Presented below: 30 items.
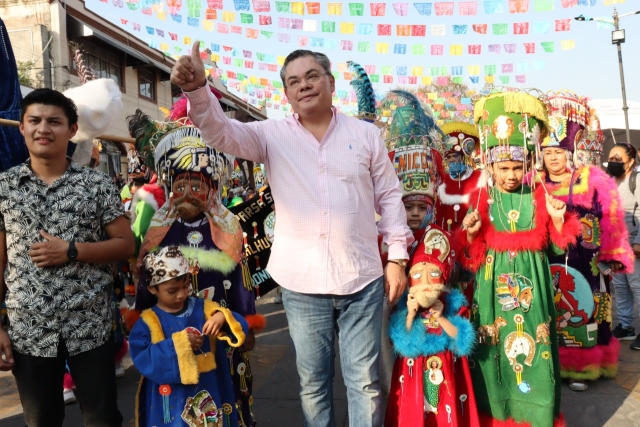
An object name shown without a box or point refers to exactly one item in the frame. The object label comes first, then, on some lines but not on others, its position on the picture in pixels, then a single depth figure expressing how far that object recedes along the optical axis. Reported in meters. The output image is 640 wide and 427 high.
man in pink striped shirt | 2.12
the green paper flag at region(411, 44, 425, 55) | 9.07
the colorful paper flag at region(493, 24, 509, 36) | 7.95
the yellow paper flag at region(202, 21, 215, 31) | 8.08
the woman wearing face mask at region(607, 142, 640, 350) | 4.83
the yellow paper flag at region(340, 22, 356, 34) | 8.11
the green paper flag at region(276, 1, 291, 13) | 7.45
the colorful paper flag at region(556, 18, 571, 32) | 7.50
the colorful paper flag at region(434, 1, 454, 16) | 7.44
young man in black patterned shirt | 2.01
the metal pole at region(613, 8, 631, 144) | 9.87
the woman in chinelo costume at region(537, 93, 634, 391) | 3.66
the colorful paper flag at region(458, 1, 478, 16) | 7.36
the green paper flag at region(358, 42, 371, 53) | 9.09
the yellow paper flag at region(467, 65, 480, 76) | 10.05
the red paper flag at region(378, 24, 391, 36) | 8.31
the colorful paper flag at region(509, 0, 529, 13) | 6.94
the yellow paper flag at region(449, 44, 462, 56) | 9.16
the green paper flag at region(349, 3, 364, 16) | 7.86
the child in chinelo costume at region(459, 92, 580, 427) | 2.73
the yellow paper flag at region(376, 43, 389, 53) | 9.19
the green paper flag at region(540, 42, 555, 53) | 8.05
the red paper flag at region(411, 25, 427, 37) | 8.38
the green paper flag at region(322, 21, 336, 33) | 8.09
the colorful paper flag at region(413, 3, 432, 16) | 7.39
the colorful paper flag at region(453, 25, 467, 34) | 8.21
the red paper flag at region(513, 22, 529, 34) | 7.82
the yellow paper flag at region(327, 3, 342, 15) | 7.91
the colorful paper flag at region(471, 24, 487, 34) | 8.06
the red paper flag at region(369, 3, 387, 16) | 7.76
